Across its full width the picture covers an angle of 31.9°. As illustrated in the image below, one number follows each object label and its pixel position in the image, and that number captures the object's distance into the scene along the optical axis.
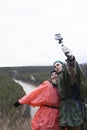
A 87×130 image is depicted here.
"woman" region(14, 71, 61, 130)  1.68
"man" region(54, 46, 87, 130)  1.62
